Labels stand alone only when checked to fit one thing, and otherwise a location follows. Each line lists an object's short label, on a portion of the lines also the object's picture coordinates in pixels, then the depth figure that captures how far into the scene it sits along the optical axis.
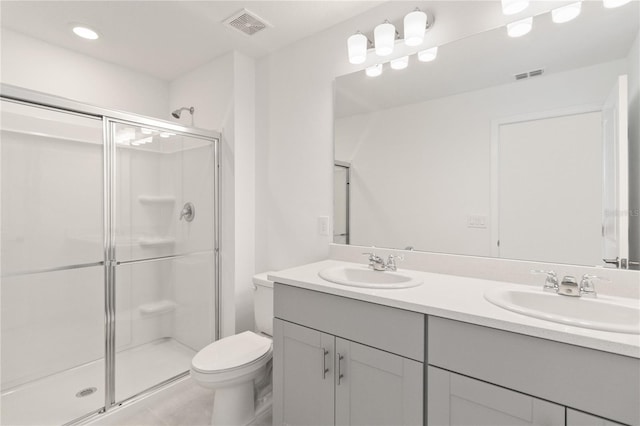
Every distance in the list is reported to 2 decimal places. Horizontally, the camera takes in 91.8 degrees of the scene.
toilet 1.60
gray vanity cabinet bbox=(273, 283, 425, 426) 1.14
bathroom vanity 0.84
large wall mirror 1.25
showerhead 2.59
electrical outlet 2.05
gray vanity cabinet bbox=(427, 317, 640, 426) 0.81
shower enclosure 1.82
